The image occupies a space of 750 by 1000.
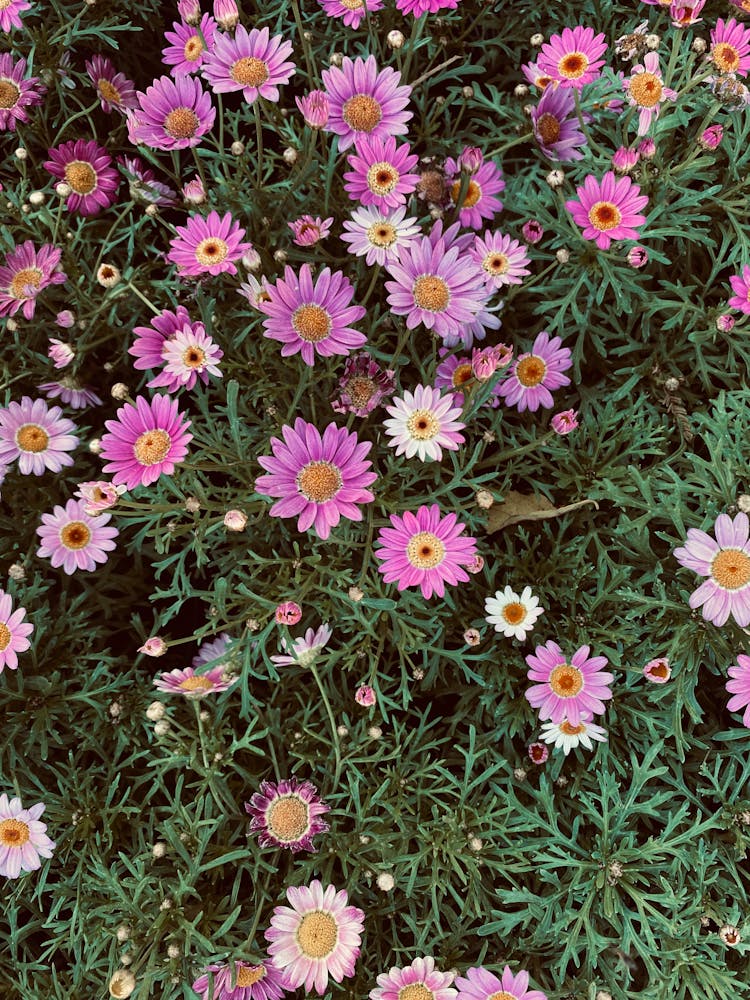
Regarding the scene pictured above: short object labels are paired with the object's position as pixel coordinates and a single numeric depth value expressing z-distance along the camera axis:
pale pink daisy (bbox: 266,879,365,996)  0.31
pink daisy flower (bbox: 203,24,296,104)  0.34
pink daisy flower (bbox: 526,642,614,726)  0.34
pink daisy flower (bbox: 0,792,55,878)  0.34
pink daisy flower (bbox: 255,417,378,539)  0.31
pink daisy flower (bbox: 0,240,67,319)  0.37
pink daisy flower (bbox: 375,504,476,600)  0.31
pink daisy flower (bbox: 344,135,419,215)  0.34
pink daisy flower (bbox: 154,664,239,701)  0.31
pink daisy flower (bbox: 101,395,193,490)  0.31
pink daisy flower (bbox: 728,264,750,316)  0.35
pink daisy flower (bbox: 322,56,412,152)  0.35
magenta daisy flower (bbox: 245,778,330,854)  0.32
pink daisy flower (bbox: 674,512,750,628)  0.31
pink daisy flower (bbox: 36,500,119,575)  0.37
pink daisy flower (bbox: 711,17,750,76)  0.36
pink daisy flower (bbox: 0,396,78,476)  0.37
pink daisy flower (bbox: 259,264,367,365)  0.32
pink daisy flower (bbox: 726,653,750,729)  0.31
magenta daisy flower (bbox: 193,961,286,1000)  0.31
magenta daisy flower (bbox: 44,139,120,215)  0.39
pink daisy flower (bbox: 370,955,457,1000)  0.32
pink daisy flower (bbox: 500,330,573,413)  0.37
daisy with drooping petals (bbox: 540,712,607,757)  0.34
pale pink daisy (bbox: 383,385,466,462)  0.32
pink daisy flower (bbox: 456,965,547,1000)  0.32
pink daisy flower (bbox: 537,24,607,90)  0.36
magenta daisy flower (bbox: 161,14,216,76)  0.36
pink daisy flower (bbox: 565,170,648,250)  0.34
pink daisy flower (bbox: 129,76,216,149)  0.35
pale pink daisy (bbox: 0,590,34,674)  0.33
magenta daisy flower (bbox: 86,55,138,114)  0.41
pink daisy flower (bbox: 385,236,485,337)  0.33
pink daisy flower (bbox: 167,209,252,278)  0.33
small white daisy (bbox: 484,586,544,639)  0.34
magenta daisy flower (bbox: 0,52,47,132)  0.38
